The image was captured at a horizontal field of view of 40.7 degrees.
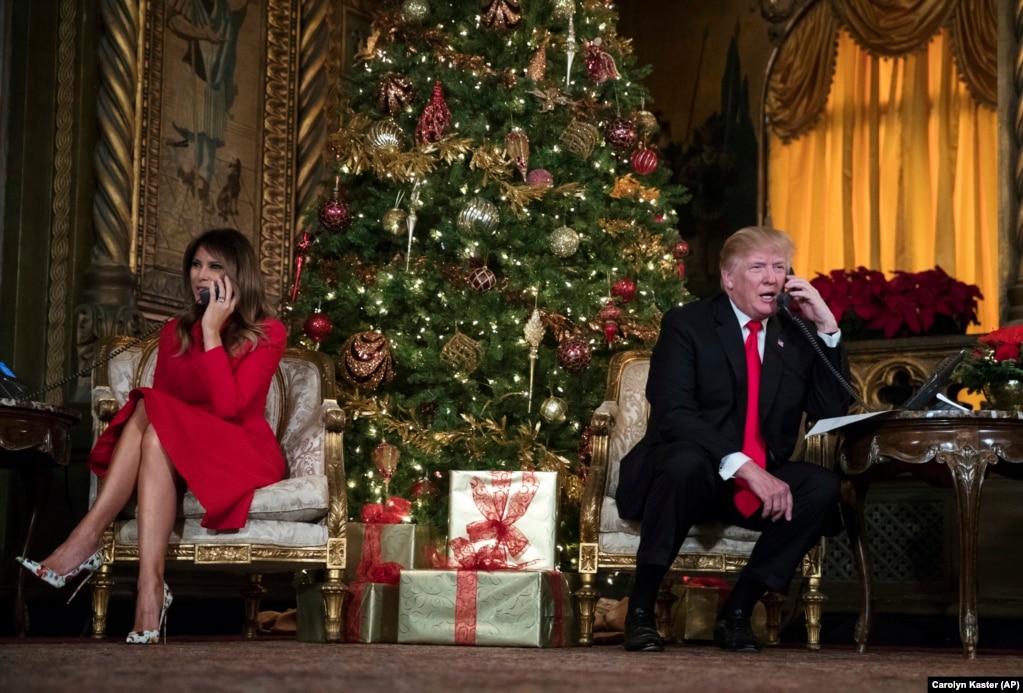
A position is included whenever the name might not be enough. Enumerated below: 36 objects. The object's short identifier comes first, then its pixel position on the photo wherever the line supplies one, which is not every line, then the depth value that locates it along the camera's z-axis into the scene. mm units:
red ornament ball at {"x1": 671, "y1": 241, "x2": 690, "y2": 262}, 6074
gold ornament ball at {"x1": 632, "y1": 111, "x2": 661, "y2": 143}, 6016
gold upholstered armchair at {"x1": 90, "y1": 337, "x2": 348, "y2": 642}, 4203
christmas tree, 5434
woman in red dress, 4012
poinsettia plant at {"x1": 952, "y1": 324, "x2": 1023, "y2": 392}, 4285
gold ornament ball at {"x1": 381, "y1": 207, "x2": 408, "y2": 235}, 5625
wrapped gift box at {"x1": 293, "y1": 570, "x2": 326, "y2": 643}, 4480
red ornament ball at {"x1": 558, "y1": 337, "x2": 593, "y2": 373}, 5363
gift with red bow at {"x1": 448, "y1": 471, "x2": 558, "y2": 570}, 4488
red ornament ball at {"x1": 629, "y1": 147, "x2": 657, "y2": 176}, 5898
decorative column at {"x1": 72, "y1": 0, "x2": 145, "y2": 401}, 5926
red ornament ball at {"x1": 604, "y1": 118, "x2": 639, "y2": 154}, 5883
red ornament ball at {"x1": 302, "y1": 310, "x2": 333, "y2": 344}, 5523
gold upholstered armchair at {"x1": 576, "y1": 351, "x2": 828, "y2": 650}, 4176
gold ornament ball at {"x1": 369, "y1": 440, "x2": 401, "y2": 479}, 5336
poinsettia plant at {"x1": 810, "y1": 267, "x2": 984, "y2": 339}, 6781
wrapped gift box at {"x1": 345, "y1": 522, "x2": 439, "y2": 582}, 4777
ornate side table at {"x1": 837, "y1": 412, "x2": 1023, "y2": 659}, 3896
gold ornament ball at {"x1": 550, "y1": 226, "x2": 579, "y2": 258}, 5578
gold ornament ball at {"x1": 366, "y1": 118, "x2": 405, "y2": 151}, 5734
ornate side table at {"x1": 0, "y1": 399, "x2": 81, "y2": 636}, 4516
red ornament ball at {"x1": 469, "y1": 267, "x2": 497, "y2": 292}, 5461
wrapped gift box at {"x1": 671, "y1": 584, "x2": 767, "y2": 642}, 5203
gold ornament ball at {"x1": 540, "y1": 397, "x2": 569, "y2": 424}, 5344
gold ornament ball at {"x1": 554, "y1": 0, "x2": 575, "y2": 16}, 5953
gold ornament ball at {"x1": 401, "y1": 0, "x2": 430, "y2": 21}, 5863
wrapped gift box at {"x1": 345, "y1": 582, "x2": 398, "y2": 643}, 4500
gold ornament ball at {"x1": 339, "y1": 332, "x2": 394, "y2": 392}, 5410
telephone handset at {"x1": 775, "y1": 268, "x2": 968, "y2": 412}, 3990
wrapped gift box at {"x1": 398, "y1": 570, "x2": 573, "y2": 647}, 4242
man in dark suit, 3830
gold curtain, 8008
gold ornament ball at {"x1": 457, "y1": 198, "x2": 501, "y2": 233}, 5539
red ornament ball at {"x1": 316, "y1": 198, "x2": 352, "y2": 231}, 5719
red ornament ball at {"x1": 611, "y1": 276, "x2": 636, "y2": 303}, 5613
